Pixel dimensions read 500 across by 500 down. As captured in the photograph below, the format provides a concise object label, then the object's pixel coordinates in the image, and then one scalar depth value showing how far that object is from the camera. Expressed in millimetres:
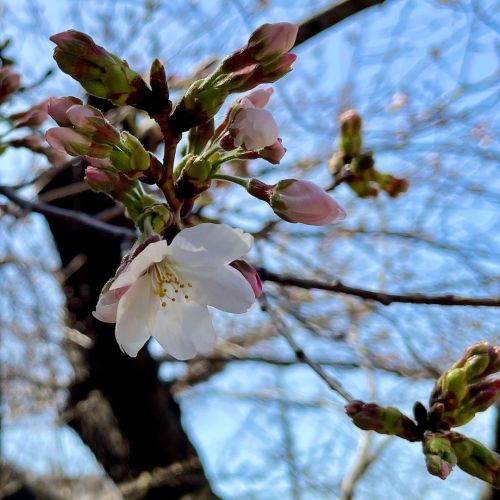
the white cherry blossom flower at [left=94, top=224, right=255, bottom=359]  151
